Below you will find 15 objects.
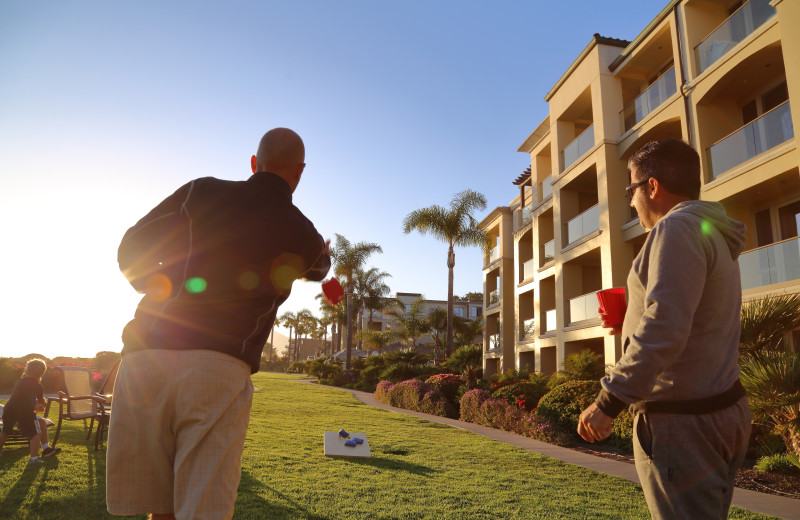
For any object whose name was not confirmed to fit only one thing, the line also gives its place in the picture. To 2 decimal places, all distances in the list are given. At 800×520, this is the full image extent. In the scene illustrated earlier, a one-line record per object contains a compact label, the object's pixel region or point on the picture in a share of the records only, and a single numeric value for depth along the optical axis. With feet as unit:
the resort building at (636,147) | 40.86
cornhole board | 21.44
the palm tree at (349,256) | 150.71
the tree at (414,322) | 187.21
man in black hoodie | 5.82
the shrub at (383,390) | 79.84
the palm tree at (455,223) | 108.58
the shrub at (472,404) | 52.70
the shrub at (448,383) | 65.98
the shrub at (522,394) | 47.57
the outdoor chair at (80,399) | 28.07
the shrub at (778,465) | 27.04
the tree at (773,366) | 23.18
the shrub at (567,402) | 39.27
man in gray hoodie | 5.98
